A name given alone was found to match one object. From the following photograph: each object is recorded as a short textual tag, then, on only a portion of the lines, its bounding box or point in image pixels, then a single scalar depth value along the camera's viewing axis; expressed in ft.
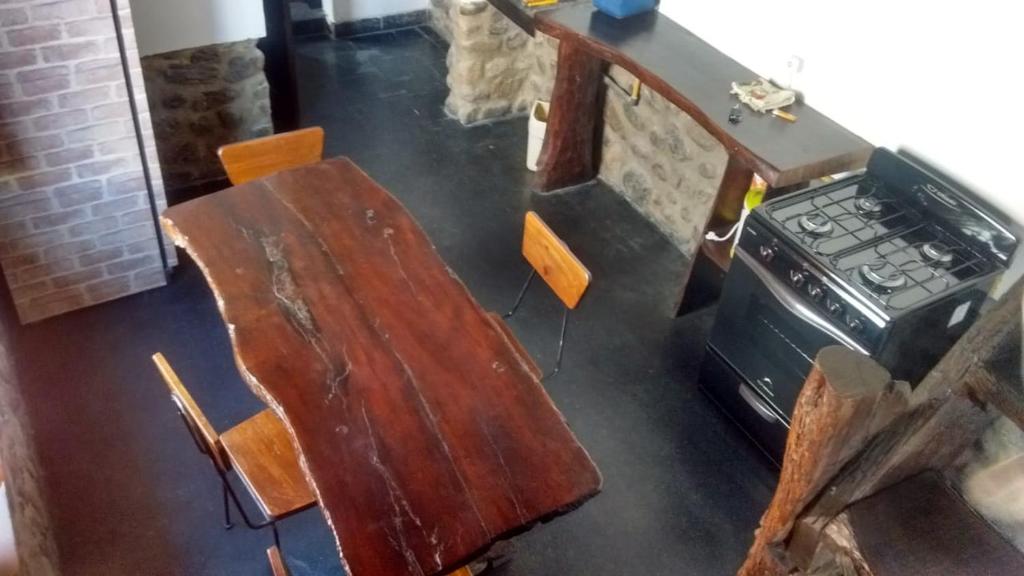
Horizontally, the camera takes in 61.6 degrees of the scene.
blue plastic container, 11.68
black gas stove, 8.11
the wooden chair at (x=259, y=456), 7.23
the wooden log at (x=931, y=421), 5.85
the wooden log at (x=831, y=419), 5.08
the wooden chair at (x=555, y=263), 8.58
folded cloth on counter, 10.00
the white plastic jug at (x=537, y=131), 13.85
